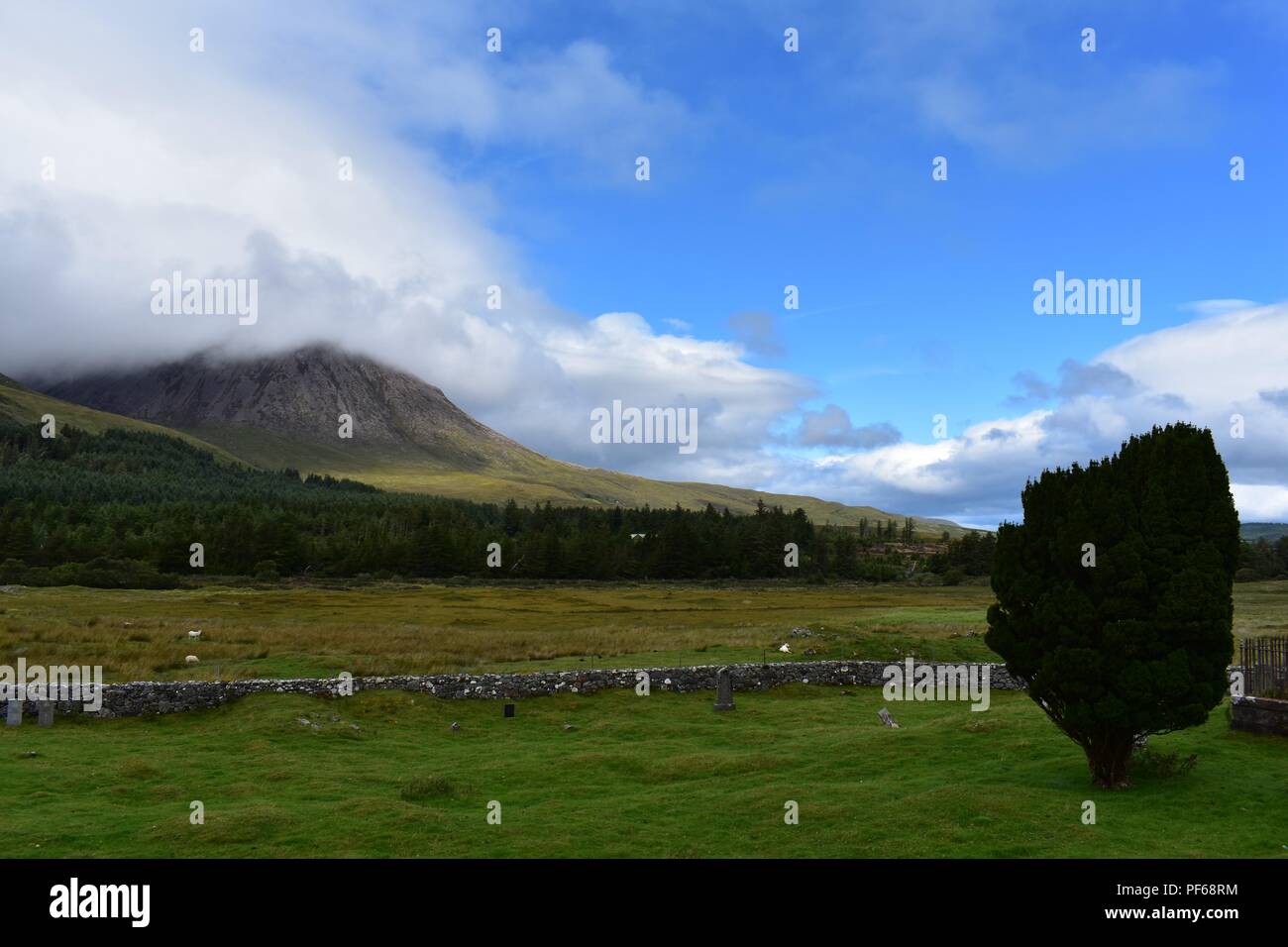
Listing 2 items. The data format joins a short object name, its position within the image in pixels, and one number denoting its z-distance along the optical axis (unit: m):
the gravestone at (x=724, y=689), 35.22
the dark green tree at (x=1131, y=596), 17.89
